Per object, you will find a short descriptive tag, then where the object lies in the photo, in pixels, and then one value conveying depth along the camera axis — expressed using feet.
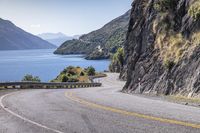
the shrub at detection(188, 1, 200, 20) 53.70
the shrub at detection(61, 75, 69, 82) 205.94
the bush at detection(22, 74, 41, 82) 263.62
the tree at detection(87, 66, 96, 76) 253.44
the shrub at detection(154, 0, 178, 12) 66.28
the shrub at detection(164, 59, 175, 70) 54.67
